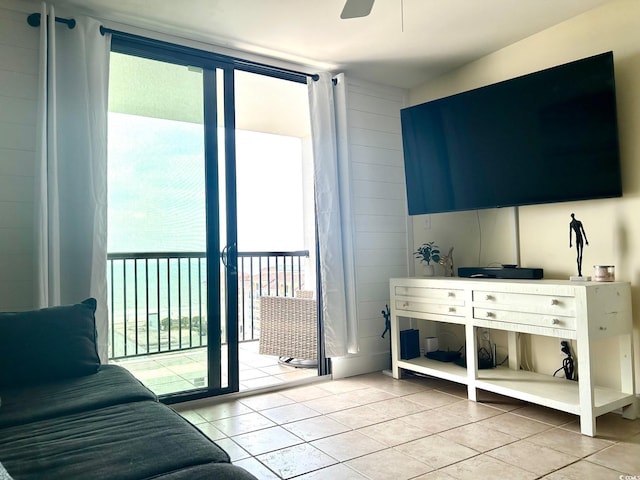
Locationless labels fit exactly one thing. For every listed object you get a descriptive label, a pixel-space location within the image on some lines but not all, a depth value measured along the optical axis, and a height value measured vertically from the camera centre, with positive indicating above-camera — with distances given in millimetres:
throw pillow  1880 -340
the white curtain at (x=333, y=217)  3518 +312
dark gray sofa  1128 -496
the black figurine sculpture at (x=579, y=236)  2756 +78
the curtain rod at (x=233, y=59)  2533 +1414
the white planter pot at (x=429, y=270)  3688 -134
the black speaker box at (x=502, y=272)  2887 -141
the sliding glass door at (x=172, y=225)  2865 +240
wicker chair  4031 -640
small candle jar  2594 -143
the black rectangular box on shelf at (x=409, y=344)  3607 -712
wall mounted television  2637 +719
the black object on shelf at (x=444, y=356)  3457 -785
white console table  2371 -421
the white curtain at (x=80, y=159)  2590 +608
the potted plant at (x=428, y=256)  3666 -19
